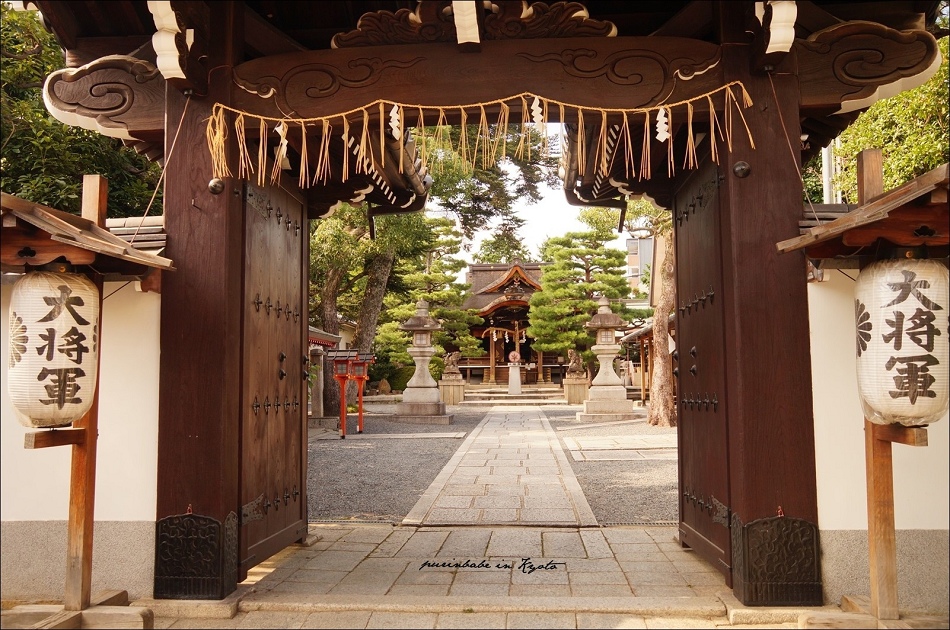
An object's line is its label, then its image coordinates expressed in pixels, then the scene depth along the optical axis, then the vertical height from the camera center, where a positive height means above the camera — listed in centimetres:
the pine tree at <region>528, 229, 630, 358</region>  2689 +322
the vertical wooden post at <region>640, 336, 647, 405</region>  2386 -8
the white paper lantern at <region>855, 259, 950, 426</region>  301 +11
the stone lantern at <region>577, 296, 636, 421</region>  1841 -42
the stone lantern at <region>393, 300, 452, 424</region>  1903 -50
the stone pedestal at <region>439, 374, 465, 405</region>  2631 -84
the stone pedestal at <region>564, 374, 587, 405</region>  2469 -76
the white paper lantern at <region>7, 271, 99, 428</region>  321 +9
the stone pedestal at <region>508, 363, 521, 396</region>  2814 -45
